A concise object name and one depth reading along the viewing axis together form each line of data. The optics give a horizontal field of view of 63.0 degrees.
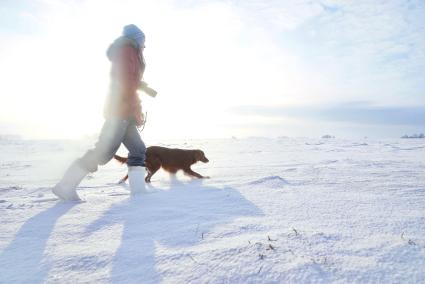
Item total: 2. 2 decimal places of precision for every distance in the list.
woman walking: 3.49
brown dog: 5.45
